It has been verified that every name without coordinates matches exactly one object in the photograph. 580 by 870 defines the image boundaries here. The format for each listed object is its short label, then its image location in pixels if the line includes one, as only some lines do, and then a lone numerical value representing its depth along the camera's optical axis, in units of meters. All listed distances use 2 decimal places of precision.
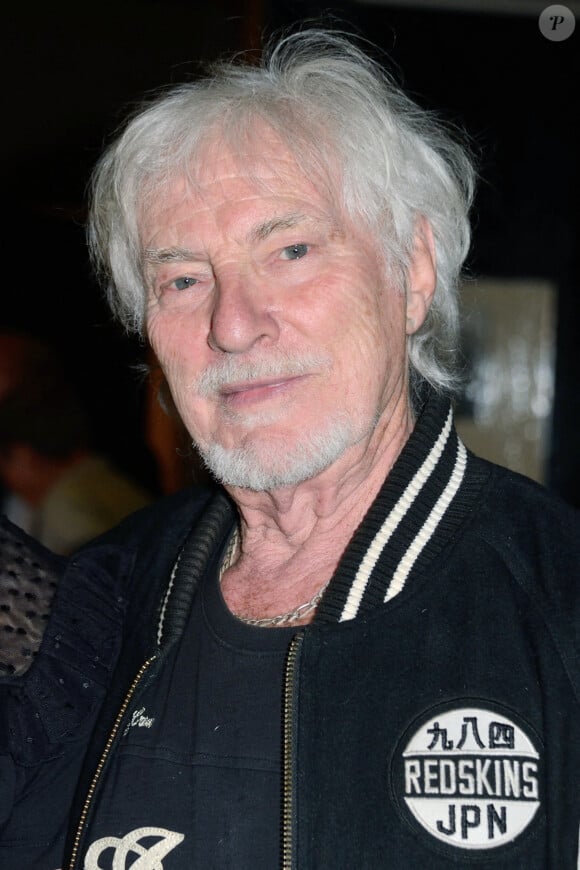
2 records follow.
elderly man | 1.03
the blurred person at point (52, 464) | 2.68
